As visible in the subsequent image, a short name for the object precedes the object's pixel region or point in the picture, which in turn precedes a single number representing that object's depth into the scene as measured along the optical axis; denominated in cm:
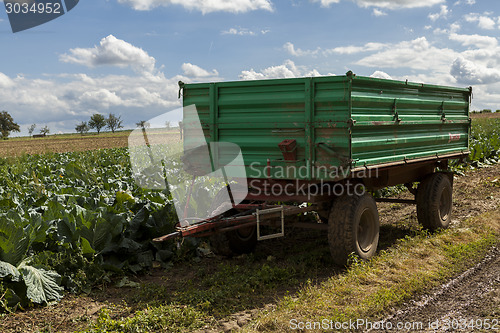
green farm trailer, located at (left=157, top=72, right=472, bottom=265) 560
